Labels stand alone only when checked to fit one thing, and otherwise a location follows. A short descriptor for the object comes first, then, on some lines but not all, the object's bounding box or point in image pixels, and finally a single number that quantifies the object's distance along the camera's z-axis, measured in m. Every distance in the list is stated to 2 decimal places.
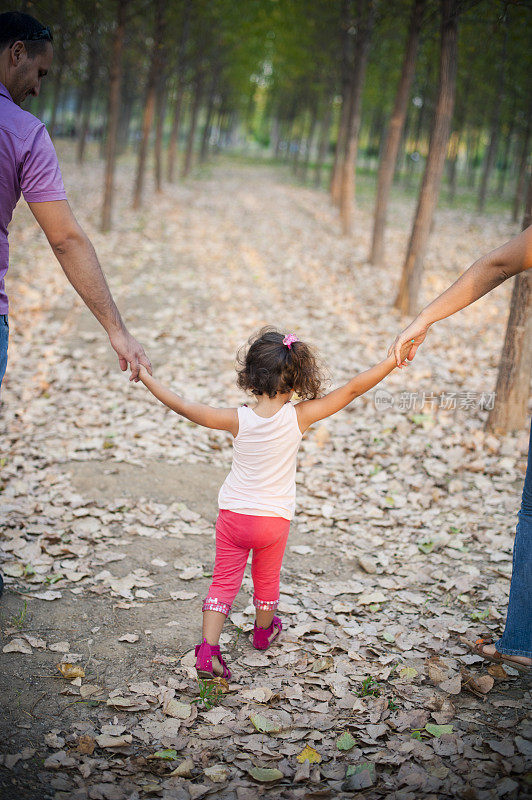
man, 2.67
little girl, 2.98
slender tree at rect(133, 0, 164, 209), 17.98
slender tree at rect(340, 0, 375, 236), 16.12
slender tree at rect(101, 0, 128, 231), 13.53
